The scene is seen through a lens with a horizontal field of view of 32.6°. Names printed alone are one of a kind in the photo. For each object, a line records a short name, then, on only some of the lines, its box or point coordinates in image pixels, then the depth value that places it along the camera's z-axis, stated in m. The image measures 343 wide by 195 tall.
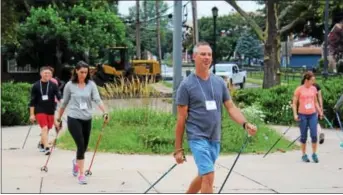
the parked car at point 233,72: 41.52
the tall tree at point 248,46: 87.69
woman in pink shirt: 10.66
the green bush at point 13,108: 17.39
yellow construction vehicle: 37.44
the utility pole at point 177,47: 14.93
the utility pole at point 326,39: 25.01
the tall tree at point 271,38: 28.19
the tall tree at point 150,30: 90.99
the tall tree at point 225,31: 91.44
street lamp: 31.50
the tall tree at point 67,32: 35.34
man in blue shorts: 5.80
